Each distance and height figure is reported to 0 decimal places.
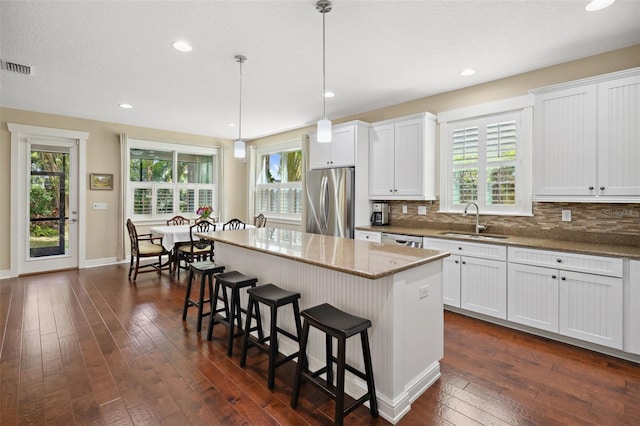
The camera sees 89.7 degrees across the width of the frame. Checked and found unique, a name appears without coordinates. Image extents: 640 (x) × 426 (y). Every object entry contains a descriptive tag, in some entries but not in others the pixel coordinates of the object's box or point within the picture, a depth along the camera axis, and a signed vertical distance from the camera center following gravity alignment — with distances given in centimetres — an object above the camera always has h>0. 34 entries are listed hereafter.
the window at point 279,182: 660 +65
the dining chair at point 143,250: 496 -63
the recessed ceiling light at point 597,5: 224 +148
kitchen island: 189 -59
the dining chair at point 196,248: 511 -60
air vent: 330 +150
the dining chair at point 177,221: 629 -19
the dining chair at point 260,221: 646 -20
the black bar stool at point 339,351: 173 -81
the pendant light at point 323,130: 277 +71
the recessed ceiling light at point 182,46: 288 +151
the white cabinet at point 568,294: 258 -71
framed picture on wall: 580 +55
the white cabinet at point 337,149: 477 +99
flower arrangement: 544 -1
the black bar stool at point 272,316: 220 -78
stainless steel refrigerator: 472 +16
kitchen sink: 348 -27
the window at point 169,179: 637 +67
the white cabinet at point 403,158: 416 +74
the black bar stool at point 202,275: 312 -63
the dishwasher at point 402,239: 382 -34
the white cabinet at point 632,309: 248 -75
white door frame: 505 +42
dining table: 501 -41
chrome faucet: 378 -11
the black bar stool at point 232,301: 267 -80
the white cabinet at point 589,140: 271 +66
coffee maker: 479 -3
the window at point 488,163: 355 +59
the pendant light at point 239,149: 383 +75
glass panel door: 531 +11
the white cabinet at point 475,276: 319 -67
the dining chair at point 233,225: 559 -24
